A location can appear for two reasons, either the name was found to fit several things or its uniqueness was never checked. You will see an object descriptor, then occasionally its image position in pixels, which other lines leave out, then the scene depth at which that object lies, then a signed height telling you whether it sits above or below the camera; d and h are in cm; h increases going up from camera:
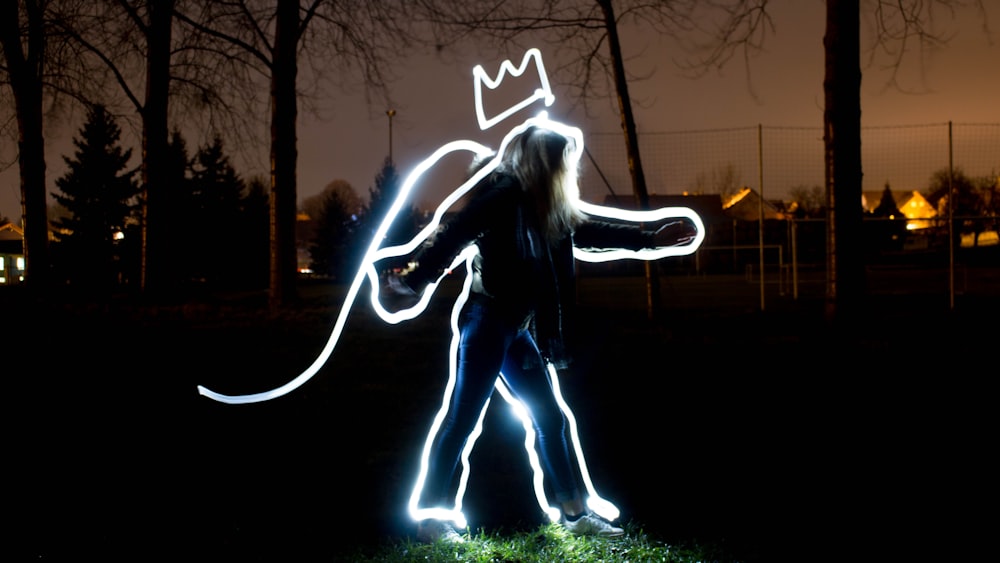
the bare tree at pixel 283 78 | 1441 +391
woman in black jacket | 410 +5
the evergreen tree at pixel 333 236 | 5134 +438
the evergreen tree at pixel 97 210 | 3950 +448
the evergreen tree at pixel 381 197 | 4691 +619
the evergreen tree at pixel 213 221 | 4384 +434
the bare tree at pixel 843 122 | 961 +207
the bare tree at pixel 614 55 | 1139 +340
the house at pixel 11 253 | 5538 +366
